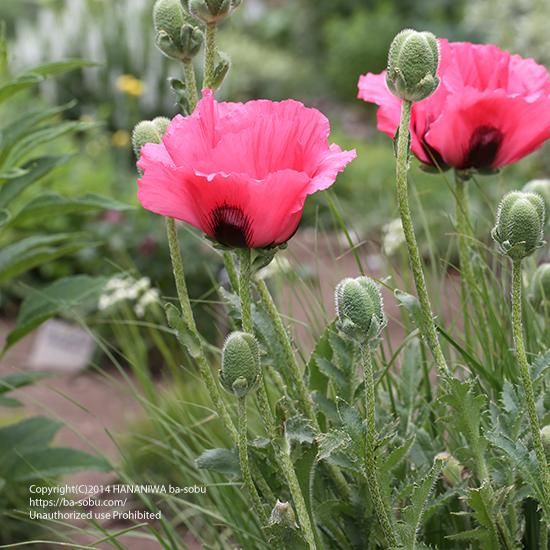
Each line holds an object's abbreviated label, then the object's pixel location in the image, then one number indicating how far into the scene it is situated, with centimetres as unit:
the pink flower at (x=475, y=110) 135
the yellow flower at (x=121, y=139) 473
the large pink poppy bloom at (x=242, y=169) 123
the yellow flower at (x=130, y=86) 489
